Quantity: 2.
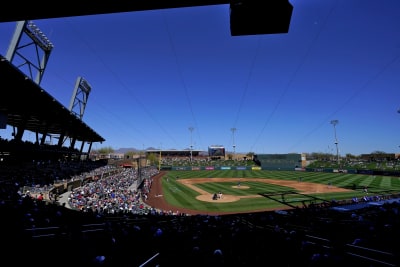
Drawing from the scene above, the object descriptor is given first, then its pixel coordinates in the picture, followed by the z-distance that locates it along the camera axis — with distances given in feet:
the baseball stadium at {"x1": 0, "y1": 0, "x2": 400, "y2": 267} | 14.35
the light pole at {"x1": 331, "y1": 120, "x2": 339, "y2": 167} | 296.30
